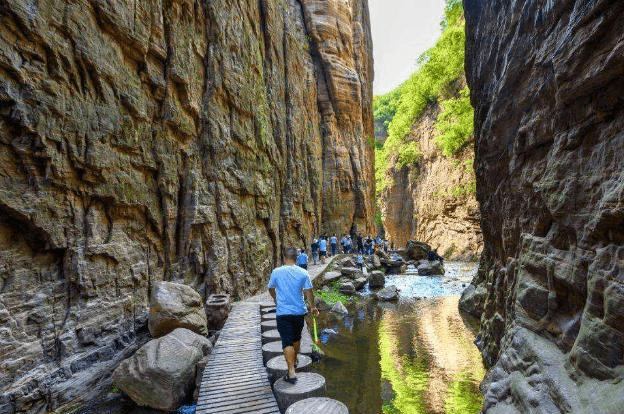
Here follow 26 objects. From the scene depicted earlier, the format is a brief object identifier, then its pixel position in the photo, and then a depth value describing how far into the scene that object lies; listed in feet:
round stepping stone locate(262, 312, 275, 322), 30.71
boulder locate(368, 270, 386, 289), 64.88
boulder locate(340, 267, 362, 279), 67.36
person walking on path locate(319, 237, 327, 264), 73.19
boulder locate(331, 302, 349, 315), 48.37
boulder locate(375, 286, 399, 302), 55.57
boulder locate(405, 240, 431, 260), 99.72
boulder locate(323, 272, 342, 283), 62.49
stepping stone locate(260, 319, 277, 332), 28.38
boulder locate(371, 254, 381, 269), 83.98
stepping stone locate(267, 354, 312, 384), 19.39
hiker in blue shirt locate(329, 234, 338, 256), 83.91
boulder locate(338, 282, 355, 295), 60.03
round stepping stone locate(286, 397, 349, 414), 14.80
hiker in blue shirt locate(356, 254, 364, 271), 77.97
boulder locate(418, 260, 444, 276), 78.51
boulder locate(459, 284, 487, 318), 42.70
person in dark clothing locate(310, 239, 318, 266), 72.82
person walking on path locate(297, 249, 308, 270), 49.57
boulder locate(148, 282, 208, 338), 27.84
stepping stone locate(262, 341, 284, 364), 22.28
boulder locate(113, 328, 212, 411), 22.82
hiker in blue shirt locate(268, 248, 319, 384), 17.65
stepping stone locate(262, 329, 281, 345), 25.46
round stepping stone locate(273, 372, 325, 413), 16.63
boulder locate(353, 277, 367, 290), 63.05
